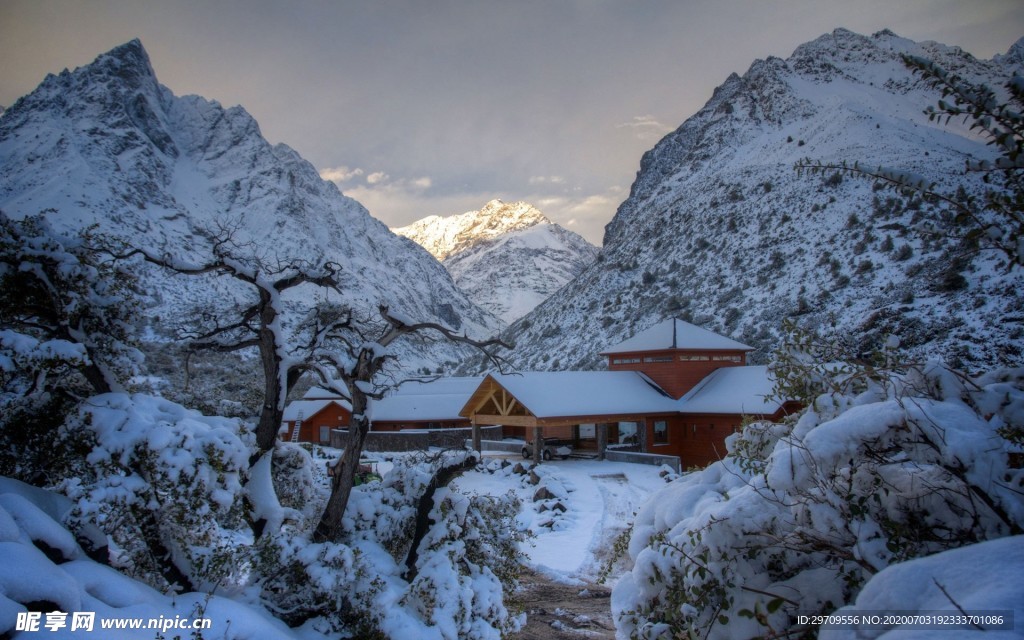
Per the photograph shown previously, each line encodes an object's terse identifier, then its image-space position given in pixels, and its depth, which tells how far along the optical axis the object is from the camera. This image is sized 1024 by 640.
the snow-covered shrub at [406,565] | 8.00
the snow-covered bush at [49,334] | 6.62
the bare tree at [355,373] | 9.34
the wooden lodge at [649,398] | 28.00
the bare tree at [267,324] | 8.91
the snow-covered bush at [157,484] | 6.45
